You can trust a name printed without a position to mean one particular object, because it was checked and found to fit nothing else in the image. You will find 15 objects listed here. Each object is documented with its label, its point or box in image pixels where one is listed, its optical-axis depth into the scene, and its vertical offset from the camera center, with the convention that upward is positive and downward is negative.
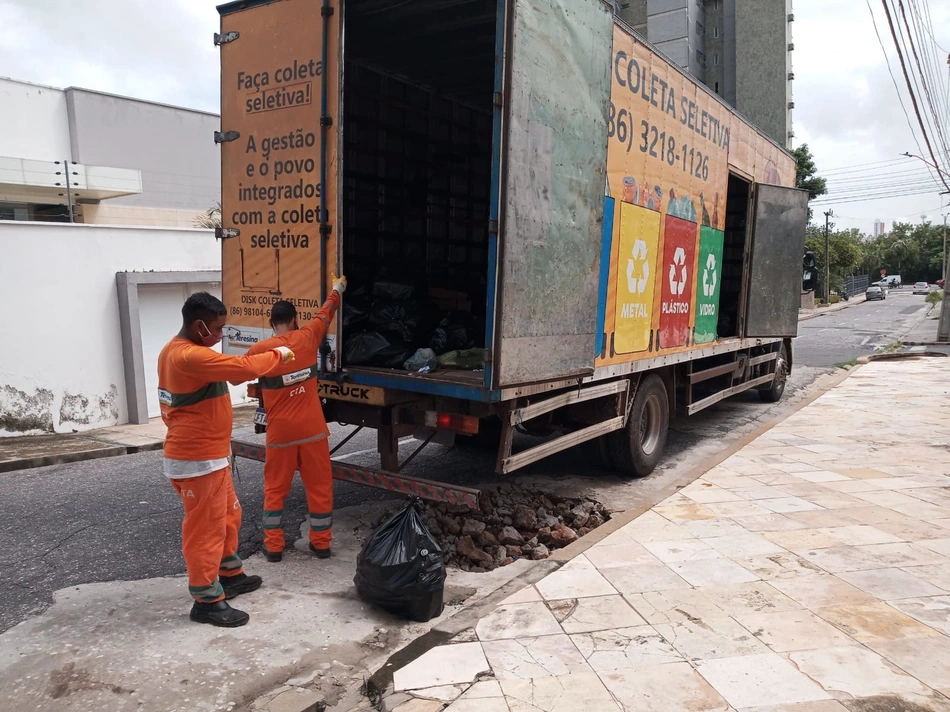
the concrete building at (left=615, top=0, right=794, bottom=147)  38.12 +12.89
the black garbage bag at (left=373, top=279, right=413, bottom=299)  5.85 -0.18
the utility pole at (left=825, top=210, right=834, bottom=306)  46.79 -0.44
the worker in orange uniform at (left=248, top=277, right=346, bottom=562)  4.14 -0.98
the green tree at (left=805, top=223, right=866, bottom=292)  48.75 +1.76
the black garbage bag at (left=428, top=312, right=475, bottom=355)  5.28 -0.52
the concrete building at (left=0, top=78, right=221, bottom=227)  14.71 +2.64
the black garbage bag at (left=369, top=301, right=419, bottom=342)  5.19 -0.39
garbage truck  4.08 +0.43
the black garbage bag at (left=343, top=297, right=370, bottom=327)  5.14 -0.34
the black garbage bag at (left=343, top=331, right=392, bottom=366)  4.73 -0.54
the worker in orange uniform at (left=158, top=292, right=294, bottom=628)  3.31 -0.83
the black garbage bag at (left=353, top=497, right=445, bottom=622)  3.42 -1.47
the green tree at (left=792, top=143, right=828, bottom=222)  36.56 +5.39
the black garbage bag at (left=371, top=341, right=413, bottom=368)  4.75 -0.60
